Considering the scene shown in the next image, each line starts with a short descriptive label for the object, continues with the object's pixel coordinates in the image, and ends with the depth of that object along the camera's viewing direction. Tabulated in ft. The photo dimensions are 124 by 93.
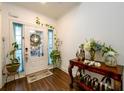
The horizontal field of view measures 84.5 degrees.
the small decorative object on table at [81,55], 6.02
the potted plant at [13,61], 6.41
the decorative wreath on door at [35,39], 8.60
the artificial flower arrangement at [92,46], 5.27
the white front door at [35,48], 8.17
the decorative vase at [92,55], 5.52
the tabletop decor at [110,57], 4.46
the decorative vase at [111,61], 4.52
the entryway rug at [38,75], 7.37
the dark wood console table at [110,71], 3.69
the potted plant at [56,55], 9.67
